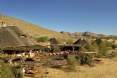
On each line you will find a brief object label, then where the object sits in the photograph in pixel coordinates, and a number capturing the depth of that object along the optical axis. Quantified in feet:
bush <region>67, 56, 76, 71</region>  37.72
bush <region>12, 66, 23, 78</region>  27.11
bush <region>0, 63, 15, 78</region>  23.27
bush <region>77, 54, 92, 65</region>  42.07
